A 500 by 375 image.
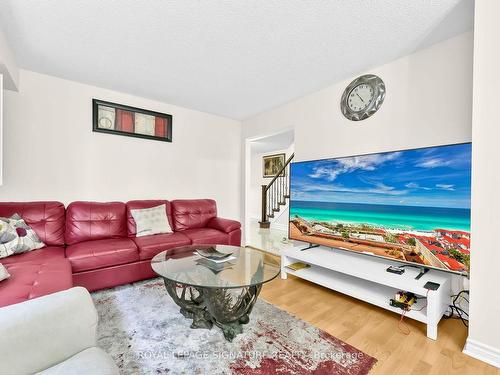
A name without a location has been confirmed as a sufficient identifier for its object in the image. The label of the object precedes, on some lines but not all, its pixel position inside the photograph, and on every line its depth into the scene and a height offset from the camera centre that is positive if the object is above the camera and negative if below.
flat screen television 1.72 -0.17
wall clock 2.37 +0.93
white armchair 0.80 -0.57
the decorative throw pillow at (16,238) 1.96 -0.49
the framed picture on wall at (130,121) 2.99 +0.85
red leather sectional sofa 1.72 -0.63
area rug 1.37 -1.06
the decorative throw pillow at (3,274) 1.45 -0.58
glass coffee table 1.57 -0.65
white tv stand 1.67 -0.77
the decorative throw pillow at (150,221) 2.86 -0.48
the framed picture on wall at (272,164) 7.01 +0.62
